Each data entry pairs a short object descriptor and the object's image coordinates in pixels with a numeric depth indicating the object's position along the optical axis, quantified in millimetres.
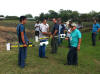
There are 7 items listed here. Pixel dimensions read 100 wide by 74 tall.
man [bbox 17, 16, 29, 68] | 3148
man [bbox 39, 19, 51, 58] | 4258
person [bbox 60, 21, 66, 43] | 6578
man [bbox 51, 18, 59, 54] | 4638
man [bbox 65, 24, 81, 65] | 3430
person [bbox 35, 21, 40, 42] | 7134
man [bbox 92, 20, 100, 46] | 6258
